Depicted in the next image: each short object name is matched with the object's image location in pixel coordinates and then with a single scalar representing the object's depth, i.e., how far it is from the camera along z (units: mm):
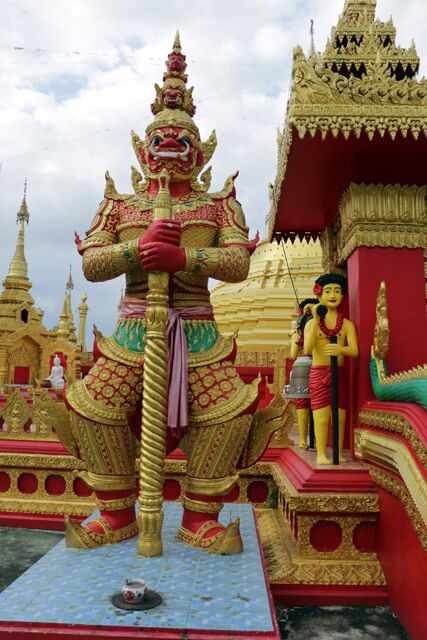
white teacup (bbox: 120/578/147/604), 2998
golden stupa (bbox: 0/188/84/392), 24578
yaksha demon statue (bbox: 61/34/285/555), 3863
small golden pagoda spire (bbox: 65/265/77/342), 27792
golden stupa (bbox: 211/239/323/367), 16672
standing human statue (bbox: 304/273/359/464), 4723
